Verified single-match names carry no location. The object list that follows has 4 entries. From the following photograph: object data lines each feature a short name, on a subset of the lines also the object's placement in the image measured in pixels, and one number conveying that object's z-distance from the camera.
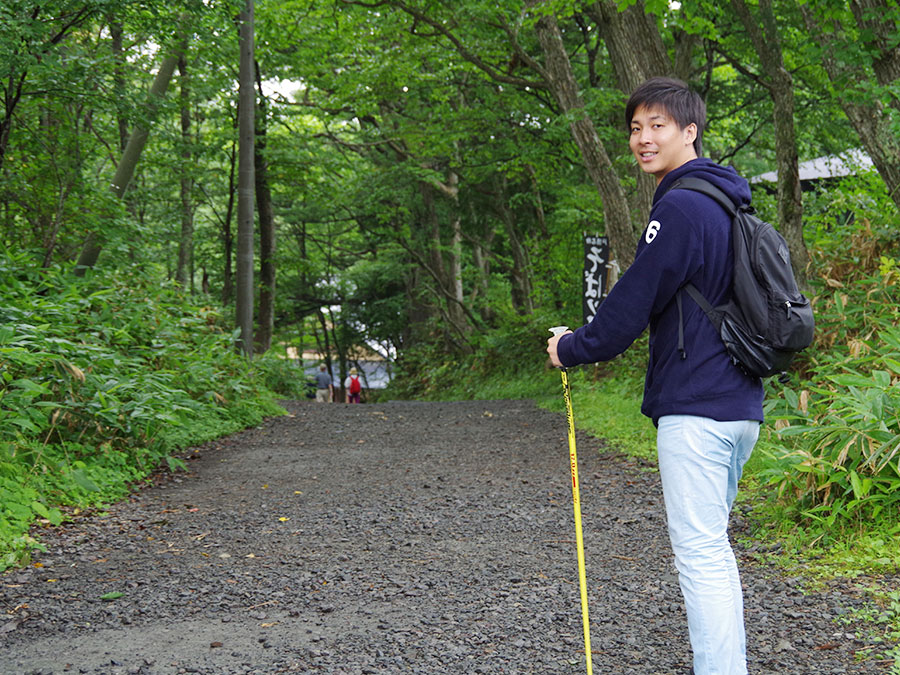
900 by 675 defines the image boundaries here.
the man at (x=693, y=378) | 2.41
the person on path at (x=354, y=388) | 24.53
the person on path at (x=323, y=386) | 23.73
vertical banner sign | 10.52
